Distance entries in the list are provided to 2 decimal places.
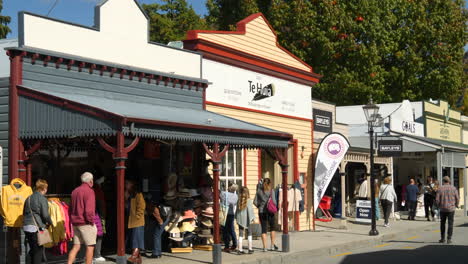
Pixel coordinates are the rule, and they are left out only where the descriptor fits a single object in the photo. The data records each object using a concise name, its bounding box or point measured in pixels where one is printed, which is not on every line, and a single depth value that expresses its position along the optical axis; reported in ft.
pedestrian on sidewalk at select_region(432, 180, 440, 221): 91.54
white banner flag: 73.15
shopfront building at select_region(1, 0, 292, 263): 40.40
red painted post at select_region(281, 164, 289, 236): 52.73
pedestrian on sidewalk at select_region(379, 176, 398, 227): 80.59
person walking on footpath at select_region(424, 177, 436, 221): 91.04
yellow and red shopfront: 60.44
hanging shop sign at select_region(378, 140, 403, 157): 89.20
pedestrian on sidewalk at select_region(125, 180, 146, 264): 45.32
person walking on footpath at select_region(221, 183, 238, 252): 51.78
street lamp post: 67.82
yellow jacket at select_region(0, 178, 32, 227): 39.65
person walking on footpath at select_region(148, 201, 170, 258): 48.06
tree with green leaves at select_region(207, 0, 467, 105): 121.29
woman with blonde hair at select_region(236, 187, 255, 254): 50.85
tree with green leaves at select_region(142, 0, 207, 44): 143.54
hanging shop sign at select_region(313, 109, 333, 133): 78.84
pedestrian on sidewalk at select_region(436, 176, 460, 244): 61.31
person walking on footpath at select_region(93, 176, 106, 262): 44.04
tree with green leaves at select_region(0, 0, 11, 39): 146.00
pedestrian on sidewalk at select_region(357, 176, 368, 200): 86.69
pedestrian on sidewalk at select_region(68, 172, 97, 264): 39.27
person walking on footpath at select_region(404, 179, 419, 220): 90.94
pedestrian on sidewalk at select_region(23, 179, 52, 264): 38.55
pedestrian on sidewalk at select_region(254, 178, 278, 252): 51.80
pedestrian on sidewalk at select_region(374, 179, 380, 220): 88.63
